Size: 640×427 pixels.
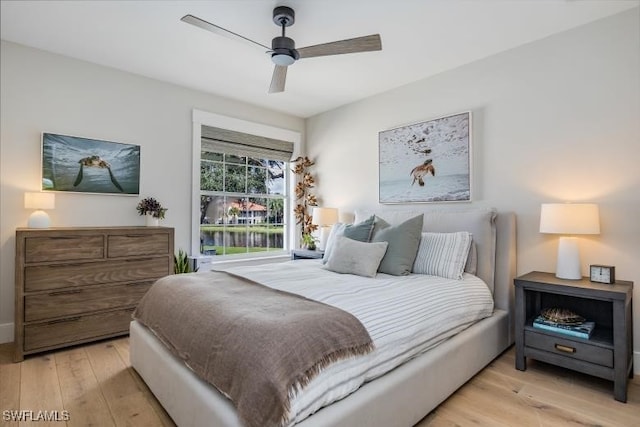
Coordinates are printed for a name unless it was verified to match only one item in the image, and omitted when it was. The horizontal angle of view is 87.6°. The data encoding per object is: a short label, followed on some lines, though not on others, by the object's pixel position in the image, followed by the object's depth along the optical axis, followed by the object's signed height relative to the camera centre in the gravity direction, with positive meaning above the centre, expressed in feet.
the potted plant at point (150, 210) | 11.18 +0.25
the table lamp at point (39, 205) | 9.03 +0.34
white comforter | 4.49 -1.74
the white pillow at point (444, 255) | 8.59 -0.98
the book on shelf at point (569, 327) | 7.09 -2.43
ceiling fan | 7.15 +3.81
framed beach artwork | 10.47 +1.91
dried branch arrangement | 15.35 +1.19
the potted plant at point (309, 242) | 13.88 -1.03
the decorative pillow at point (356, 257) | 8.39 -1.03
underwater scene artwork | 9.79 +1.63
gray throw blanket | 3.91 -1.72
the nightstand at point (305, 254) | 12.64 -1.42
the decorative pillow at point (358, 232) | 9.85 -0.43
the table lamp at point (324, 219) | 13.43 -0.06
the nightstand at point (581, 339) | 6.58 -2.53
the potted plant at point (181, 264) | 11.63 -1.64
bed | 4.56 -2.57
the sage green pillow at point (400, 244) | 8.67 -0.72
